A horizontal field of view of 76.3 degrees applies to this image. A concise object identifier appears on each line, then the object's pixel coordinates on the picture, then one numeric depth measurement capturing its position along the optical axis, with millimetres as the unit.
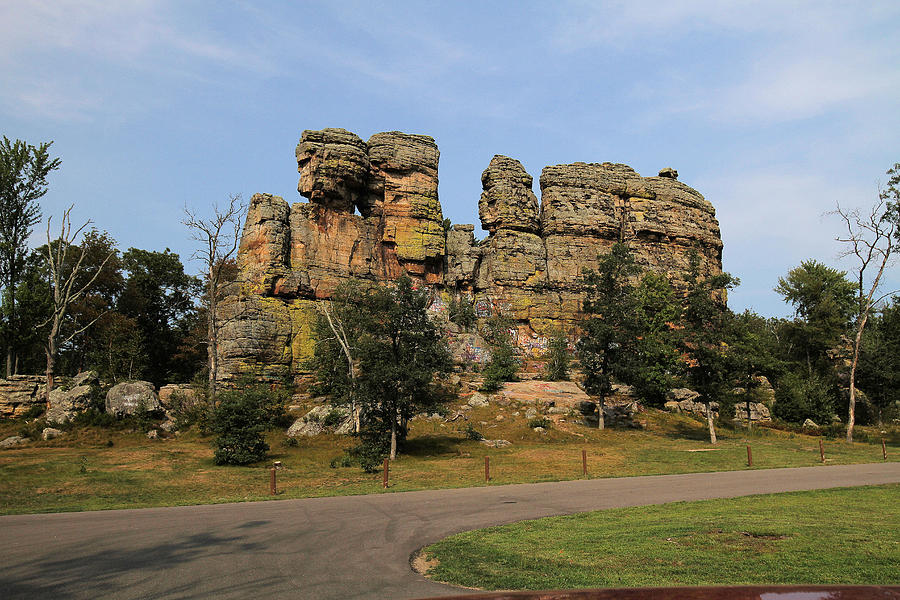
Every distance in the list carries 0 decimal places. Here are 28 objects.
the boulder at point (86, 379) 33375
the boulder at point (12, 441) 26681
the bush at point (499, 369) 39988
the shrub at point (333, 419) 32344
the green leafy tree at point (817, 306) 53781
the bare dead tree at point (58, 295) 35172
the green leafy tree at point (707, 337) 31438
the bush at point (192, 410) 32219
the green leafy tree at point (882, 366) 39656
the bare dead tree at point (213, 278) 37938
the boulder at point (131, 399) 31562
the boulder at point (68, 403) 30250
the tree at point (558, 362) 44969
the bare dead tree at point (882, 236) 36434
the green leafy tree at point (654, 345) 35281
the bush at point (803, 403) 41750
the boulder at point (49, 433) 28266
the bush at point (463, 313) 51875
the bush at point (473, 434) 30516
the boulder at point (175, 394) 35075
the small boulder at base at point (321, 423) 31875
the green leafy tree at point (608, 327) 35562
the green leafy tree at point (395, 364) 25969
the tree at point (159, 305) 49438
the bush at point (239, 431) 24641
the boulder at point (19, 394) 31859
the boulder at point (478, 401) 36844
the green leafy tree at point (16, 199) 40906
